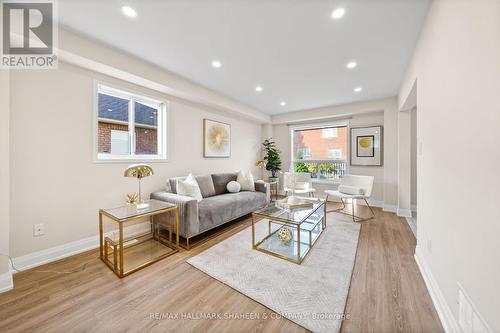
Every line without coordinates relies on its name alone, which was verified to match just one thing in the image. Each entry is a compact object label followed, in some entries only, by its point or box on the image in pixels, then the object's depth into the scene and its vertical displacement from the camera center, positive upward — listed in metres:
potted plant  5.35 +0.15
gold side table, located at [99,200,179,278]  1.90 -1.02
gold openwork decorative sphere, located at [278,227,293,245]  2.37 -0.90
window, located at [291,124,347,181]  4.95 +0.44
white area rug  1.37 -1.06
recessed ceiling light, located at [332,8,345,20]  1.68 +1.43
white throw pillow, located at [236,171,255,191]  3.94 -0.34
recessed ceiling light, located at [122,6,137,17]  1.68 +1.45
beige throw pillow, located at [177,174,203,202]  2.73 -0.34
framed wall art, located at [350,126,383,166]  4.34 +0.50
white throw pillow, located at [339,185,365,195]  3.57 -0.48
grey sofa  2.39 -0.58
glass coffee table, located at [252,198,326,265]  2.12 -0.97
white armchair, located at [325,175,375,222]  3.50 -0.45
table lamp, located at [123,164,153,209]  2.12 -0.06
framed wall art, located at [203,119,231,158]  3.91 +0.62
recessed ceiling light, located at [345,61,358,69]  2.61 +1.48
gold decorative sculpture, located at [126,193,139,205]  2.28 -0.42
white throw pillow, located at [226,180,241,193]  3.73 -0.42
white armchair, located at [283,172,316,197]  4.27 -0.39
